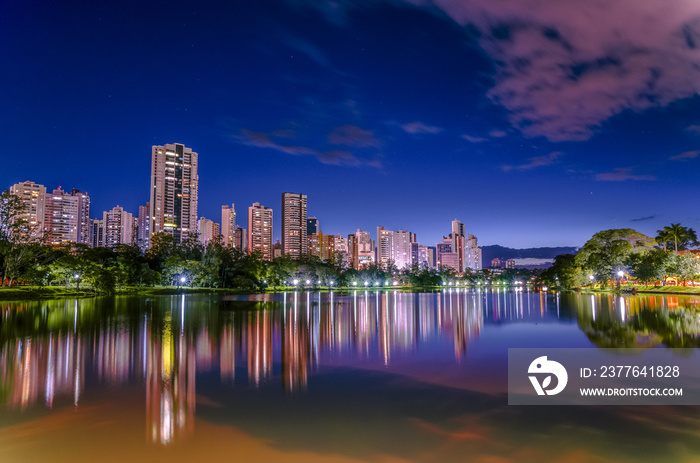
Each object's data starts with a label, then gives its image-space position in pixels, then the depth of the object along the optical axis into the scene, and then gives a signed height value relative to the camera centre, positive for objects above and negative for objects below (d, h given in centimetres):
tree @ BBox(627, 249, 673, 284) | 5738 -14
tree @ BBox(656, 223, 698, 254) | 7944 +514
